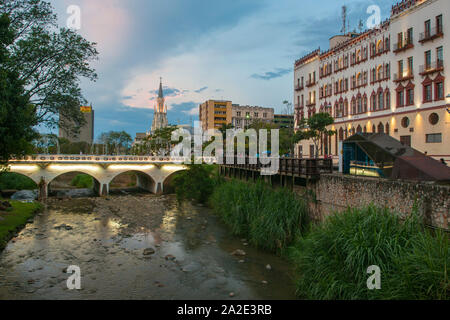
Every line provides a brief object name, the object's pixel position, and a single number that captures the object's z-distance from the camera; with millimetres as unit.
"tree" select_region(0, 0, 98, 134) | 23238
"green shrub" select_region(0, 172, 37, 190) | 55816
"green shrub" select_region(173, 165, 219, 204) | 41781
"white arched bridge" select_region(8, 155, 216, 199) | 47500
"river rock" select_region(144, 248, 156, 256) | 21425
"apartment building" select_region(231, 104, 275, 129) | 137750
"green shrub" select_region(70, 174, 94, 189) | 65156
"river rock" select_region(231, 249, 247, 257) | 20562
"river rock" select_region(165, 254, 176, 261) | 20297
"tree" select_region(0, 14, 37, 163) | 17750
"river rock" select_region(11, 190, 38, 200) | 46562
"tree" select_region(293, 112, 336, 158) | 43500
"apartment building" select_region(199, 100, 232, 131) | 135000
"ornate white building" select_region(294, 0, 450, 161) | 33625
